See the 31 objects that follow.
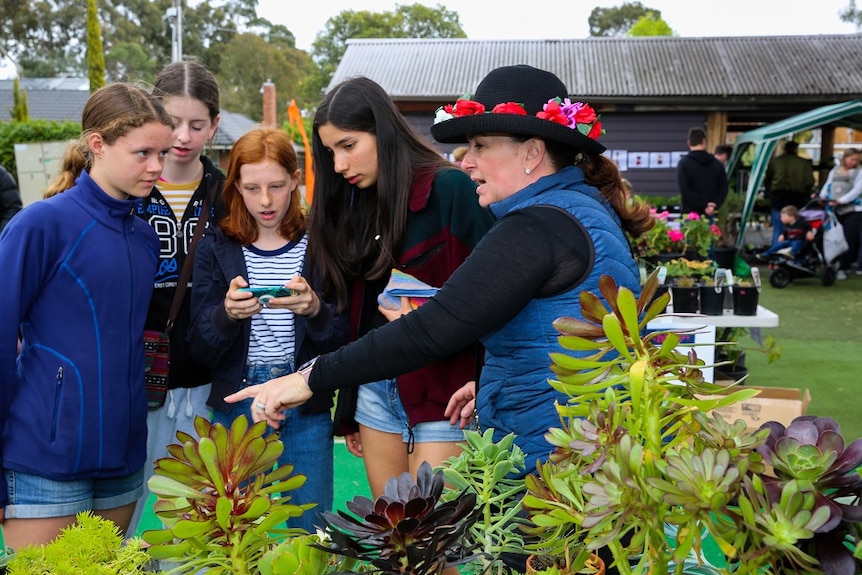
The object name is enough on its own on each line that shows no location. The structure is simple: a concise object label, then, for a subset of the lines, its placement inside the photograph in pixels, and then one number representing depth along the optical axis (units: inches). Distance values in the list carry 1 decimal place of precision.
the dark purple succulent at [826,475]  27.8
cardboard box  169.9
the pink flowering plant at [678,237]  232.3
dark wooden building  634.2
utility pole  1119.6
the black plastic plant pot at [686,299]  202.5
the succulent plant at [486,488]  40.3
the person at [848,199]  451.8
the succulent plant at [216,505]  34.6
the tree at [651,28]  1355.6
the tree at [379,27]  2199.8
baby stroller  446.9
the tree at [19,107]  887.1
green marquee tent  460.4
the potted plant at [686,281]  203.0
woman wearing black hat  61.4
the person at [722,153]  509.4
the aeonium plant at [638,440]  27.9
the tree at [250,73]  2096.5
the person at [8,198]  208.8
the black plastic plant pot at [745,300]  199.8
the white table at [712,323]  171.5
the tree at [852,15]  2221.9
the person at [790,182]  510.0
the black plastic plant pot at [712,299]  200.1
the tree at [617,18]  2598.4
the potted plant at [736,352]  223.6
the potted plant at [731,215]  526.0
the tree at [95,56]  969.5
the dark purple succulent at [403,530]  33.0
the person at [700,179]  378.9
